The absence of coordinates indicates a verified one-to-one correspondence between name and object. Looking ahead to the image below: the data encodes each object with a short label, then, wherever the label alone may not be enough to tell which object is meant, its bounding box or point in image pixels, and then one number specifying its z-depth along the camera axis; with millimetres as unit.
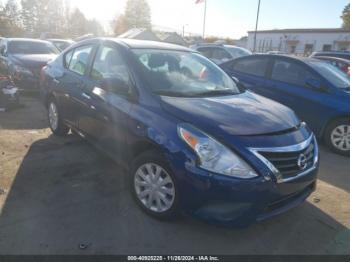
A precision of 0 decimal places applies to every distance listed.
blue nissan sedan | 2689
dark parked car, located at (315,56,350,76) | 10813
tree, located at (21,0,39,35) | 72188
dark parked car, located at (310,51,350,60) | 13617
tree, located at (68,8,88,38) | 67125
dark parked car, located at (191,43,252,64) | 11984
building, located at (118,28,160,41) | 31738
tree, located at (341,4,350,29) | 60375
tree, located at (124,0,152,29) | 66000
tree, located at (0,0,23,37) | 37031
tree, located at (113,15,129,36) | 66250
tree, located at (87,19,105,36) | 75200
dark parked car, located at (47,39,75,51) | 17816
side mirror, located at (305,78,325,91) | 5719
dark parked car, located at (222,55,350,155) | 5527
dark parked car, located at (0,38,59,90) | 8641
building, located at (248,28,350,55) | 44531
